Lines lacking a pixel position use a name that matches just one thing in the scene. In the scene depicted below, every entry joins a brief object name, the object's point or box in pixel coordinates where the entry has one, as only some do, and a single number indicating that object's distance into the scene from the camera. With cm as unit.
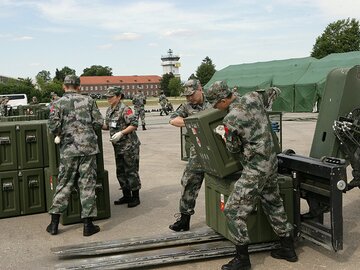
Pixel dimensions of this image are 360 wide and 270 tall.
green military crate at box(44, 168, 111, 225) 613
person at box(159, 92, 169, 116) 2873
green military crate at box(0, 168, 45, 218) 648
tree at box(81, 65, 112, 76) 15838
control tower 17250
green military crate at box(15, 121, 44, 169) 650
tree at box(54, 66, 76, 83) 13027
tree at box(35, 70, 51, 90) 9999
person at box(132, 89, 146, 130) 1869
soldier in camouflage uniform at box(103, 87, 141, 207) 682
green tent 2695
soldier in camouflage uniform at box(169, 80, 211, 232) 556
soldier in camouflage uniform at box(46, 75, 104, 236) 569
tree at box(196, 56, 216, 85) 9831
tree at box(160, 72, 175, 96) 12350
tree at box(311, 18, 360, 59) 5647
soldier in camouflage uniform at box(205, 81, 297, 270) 424
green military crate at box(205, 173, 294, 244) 473
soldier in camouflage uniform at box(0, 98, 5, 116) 1833
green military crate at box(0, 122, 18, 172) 642
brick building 14340
